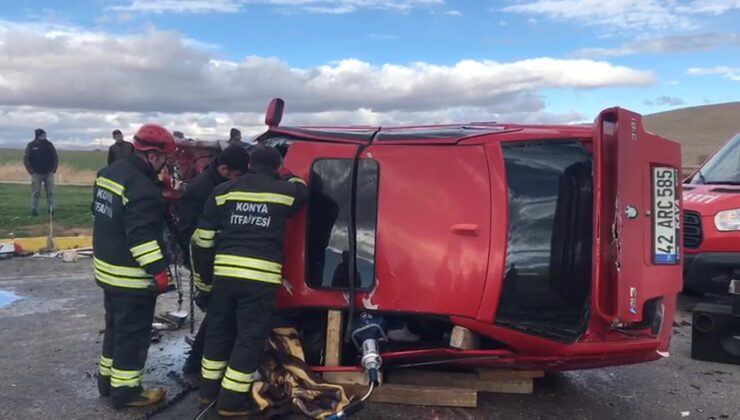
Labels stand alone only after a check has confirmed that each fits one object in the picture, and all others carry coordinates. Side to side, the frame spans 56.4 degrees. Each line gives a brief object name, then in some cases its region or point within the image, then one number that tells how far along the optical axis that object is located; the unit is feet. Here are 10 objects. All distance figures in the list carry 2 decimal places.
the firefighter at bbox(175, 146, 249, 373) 14.90
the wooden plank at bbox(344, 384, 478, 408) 14.10
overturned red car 12.39
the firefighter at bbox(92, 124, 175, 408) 14.11
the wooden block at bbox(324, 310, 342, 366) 13.87
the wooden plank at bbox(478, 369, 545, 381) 14.43
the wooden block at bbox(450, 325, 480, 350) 12.96
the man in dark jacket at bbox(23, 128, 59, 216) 43.24
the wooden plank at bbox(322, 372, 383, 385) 14.14
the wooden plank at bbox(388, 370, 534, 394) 14.60
